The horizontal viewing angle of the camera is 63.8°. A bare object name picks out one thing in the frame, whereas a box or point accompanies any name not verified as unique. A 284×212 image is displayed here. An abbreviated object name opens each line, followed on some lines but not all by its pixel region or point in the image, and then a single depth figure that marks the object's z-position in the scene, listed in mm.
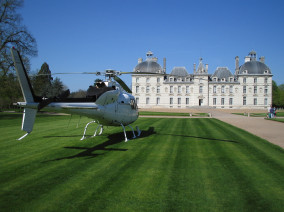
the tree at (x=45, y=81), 37994
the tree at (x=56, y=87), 59000
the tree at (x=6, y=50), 28703
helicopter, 7848
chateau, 80062
